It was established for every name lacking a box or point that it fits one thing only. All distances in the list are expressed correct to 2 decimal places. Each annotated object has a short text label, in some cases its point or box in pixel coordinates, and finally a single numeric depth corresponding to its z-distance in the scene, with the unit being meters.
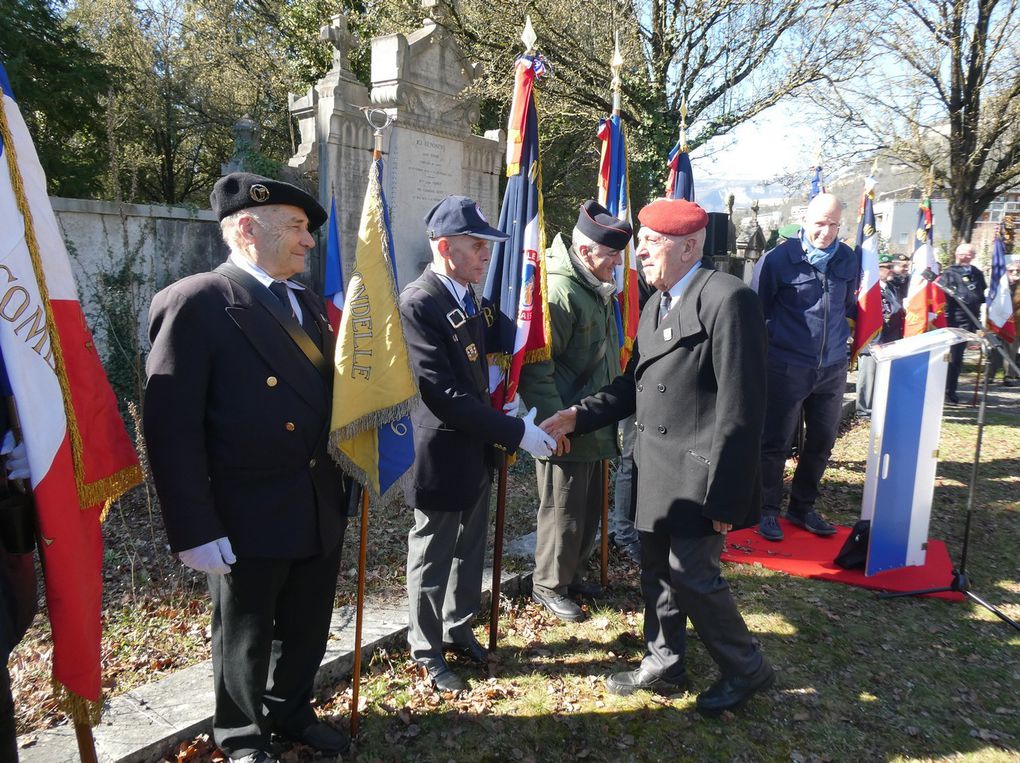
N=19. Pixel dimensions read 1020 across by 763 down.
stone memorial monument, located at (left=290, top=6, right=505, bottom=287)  7.85
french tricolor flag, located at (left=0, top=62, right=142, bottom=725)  1.96
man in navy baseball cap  3.09
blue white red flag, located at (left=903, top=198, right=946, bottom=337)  9.21
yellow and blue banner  2.58
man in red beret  2.83
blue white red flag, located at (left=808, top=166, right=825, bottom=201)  7.65
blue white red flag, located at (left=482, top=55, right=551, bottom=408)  3.88
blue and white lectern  4.49
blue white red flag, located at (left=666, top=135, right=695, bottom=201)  6.57
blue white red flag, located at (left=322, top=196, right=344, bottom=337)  3.68
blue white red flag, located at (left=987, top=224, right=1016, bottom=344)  11.09
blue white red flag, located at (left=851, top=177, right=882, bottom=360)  6.37
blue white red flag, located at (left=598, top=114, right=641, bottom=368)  5.22
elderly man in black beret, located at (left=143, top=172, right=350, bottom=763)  2.26
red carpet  4.61
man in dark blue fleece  5.20
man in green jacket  3.92
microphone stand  4.05
